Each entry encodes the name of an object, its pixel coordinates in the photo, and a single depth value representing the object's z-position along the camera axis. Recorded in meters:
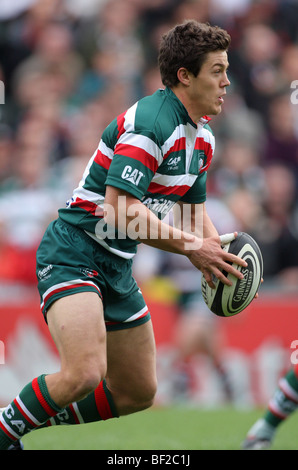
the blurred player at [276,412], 10.57
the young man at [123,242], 7.69
